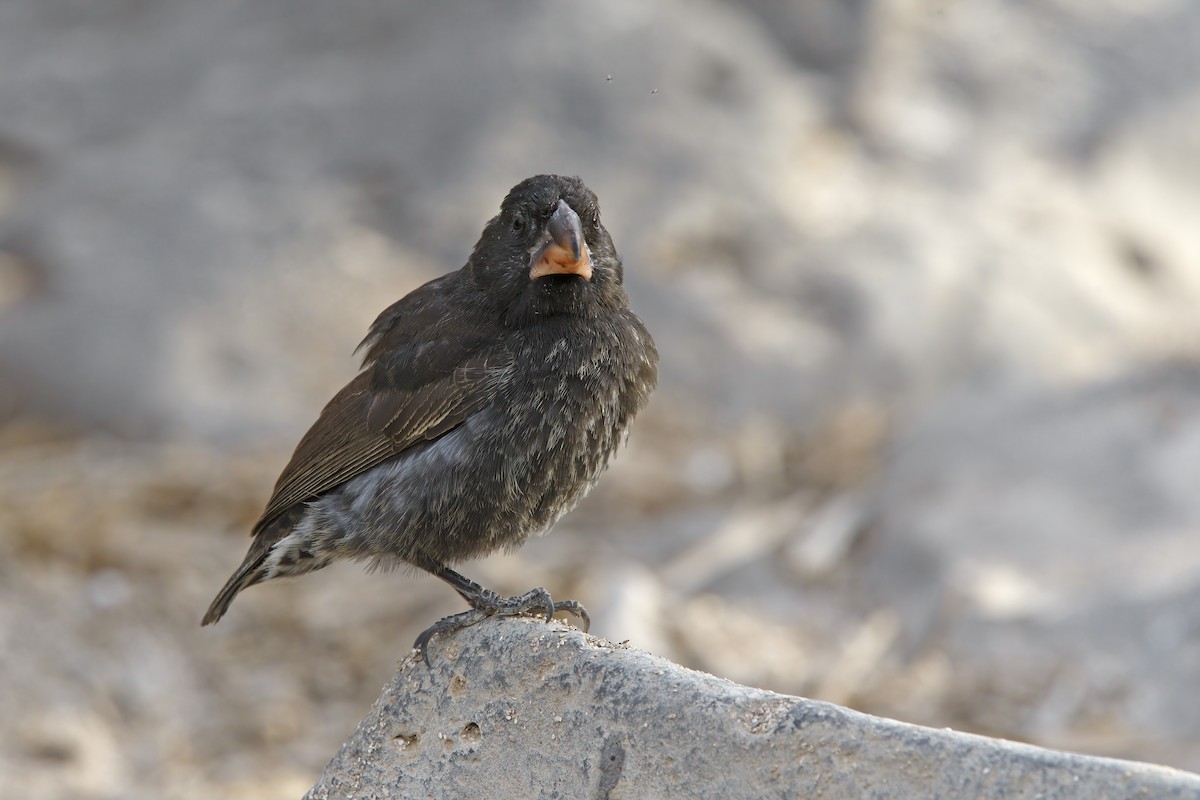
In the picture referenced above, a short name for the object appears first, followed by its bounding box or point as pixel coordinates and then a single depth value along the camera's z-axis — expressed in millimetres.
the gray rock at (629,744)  5055
